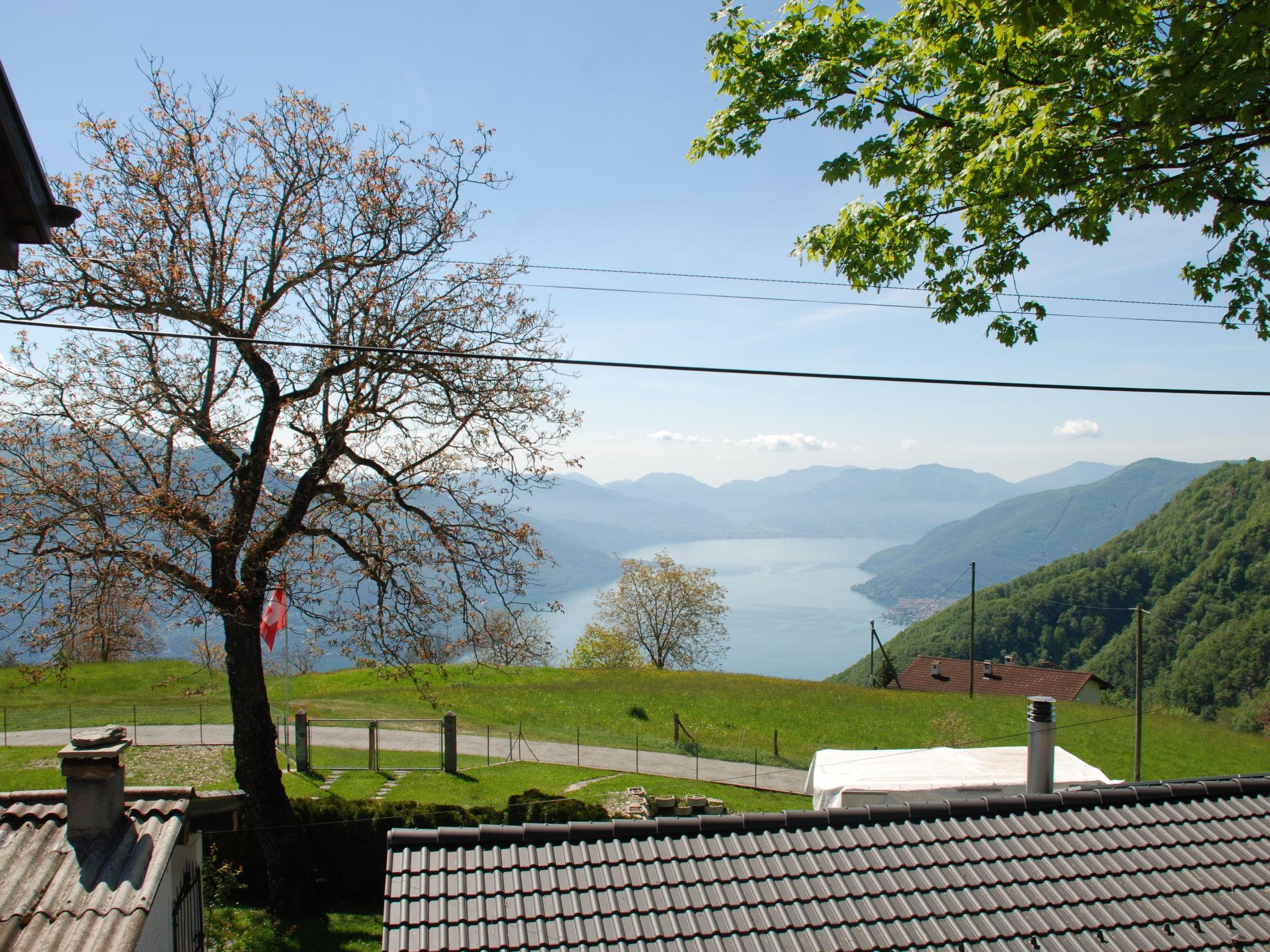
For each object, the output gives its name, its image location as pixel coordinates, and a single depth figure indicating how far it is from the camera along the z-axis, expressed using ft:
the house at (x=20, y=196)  13.57
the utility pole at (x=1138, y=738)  87.56
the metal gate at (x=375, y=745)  75.41
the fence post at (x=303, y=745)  71.20
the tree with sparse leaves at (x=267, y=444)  39.29
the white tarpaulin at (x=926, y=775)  49.37
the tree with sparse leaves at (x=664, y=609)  208.03
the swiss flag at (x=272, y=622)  55.98
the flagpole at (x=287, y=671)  62.39
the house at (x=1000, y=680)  165.89
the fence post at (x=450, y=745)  73.72
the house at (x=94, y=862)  20.84
